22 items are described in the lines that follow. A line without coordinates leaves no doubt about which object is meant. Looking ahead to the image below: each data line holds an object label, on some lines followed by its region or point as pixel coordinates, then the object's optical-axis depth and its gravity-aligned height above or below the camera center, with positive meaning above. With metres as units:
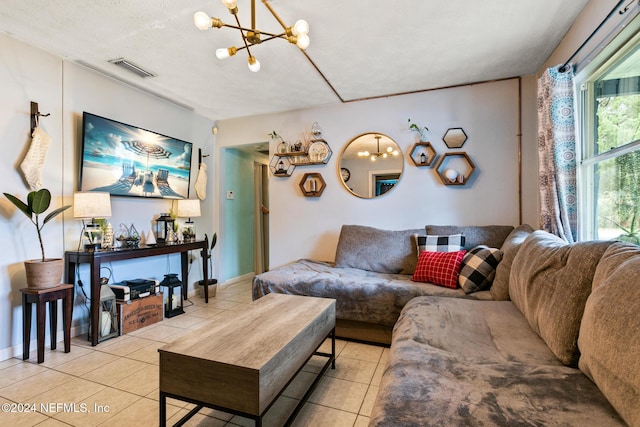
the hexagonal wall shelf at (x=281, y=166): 3.96 +0.63
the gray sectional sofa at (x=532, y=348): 0.86 -0.58
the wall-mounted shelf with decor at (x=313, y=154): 3.74 +0.75
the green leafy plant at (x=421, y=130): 3.33 +0.92
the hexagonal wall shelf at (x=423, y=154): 3.29 +0.65
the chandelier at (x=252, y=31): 1.62 +1.04
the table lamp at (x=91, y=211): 2.56 +0.03
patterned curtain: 2.11 +0.43
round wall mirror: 3.47 +0.57
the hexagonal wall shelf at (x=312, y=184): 3.79 +0.37
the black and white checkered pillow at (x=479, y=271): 2.32 -0.45
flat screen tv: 2.78 +0.56
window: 1.60 +0.40
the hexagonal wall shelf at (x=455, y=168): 3.18 +0.48
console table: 2.48 -0.38
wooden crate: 2.74 -0.94
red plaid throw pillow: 2.48 -0.47
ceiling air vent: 2.69 +1.36
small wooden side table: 2.21 -0.73
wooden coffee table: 1.18 -0.62
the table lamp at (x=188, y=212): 3.60 +0.03
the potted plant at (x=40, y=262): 2.23 -0.35
